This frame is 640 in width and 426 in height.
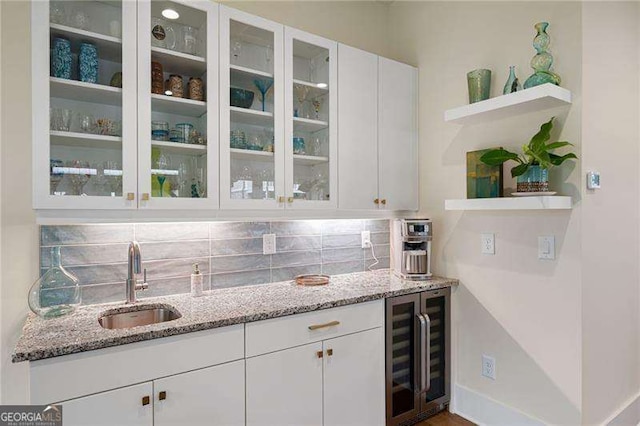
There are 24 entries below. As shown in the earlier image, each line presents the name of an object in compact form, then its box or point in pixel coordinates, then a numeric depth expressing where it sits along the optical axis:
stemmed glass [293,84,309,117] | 2.26
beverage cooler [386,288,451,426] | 2.22
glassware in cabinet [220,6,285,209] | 2.00
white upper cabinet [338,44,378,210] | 2.40
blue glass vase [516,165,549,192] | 1.95
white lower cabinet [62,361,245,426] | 1.40
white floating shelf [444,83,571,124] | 1.89
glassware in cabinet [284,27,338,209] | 2.21
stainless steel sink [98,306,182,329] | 1.83
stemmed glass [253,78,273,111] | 2.14
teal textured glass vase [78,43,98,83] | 1.72
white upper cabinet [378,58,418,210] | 2.60
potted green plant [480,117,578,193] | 1.90
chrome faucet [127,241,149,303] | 1.86
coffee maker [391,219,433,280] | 2.51
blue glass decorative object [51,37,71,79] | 1.65
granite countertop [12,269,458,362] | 1.40
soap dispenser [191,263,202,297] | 2.07
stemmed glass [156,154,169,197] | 1.85
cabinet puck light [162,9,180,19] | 1.88
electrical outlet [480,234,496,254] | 2.35
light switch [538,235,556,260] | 2.06
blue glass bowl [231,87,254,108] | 2.05
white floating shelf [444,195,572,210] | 1.90
